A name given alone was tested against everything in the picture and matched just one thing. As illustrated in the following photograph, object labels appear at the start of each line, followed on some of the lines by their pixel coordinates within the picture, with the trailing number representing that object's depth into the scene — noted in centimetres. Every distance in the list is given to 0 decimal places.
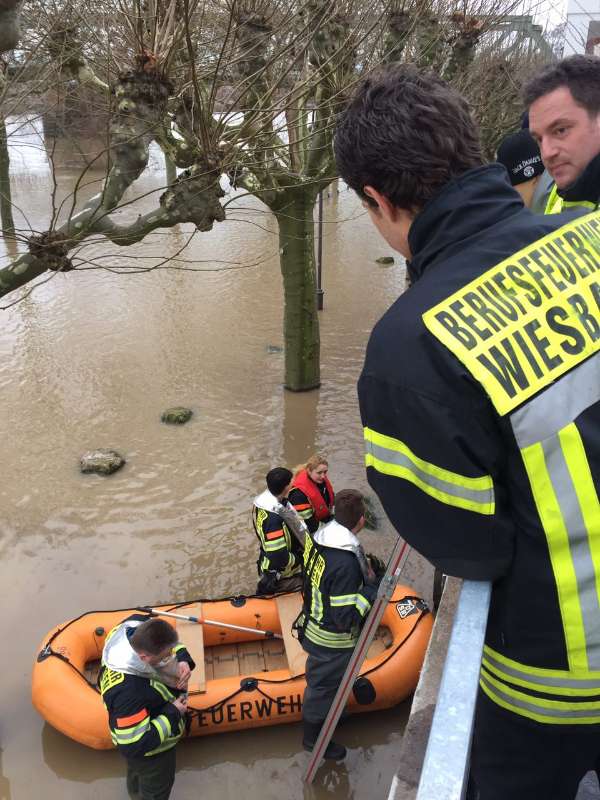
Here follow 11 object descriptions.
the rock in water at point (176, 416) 977
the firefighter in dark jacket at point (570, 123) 235
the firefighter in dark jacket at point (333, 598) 424
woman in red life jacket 601
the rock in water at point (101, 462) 861
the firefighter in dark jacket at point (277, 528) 569
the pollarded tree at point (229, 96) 552
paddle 564
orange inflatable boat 502
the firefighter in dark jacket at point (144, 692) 394
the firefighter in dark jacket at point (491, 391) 138
